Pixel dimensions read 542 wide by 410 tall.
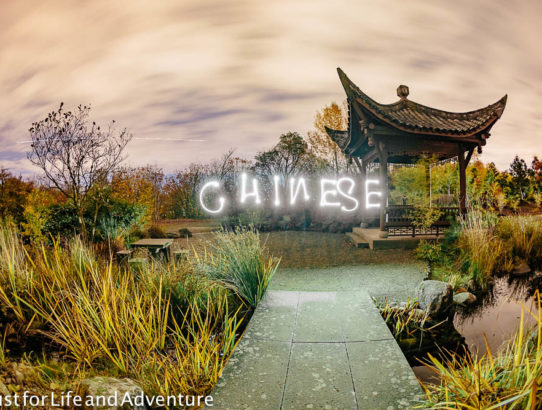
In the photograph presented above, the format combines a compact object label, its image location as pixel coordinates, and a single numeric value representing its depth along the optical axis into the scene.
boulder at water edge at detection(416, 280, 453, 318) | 3.95
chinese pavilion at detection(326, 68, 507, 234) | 8.09
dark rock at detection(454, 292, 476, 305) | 4.71
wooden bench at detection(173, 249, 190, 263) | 5.31
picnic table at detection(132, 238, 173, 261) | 6.24
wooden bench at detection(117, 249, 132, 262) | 5.53
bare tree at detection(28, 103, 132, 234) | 8.09
